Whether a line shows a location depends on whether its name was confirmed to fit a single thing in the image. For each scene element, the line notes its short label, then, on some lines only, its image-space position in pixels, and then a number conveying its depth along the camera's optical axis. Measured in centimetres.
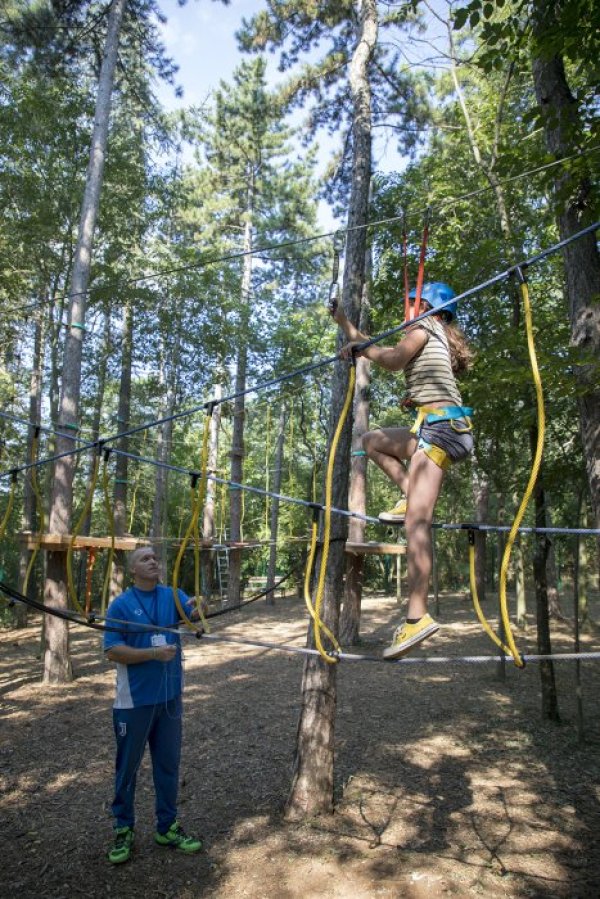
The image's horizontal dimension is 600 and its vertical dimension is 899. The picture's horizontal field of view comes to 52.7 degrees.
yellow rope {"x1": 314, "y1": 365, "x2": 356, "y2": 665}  240
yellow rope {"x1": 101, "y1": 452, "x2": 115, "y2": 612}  363
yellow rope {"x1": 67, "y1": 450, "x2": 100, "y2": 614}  349
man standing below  300
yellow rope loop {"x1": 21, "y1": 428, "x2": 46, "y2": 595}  382
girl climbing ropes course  234
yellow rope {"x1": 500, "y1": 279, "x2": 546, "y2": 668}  201
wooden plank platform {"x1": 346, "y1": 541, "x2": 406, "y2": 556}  737
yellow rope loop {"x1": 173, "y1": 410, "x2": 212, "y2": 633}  294
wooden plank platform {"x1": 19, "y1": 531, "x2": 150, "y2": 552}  640
